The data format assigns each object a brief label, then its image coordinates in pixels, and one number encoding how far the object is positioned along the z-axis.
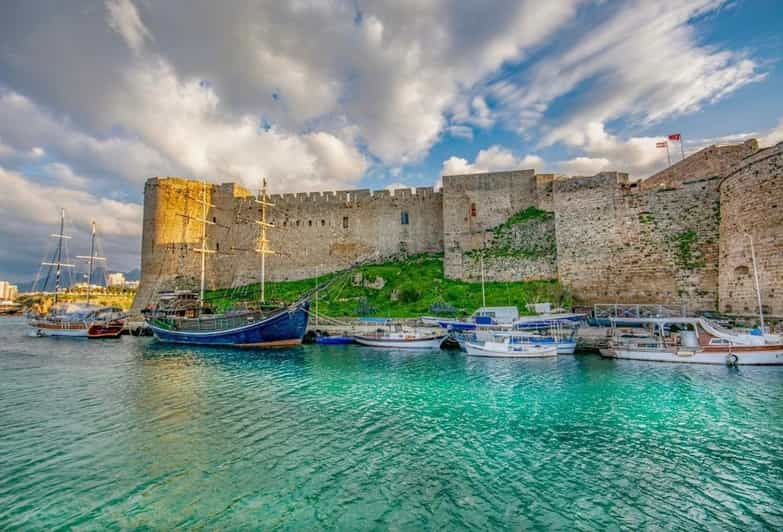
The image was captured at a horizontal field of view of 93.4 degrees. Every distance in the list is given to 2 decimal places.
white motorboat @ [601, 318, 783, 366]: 14.58
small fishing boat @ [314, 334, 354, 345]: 23.28
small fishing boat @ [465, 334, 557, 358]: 18.16
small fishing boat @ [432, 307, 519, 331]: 21.50
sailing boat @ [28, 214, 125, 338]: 30.36
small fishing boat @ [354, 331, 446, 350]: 20.98
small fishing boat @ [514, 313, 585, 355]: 18.84
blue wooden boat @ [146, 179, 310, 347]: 22.62
